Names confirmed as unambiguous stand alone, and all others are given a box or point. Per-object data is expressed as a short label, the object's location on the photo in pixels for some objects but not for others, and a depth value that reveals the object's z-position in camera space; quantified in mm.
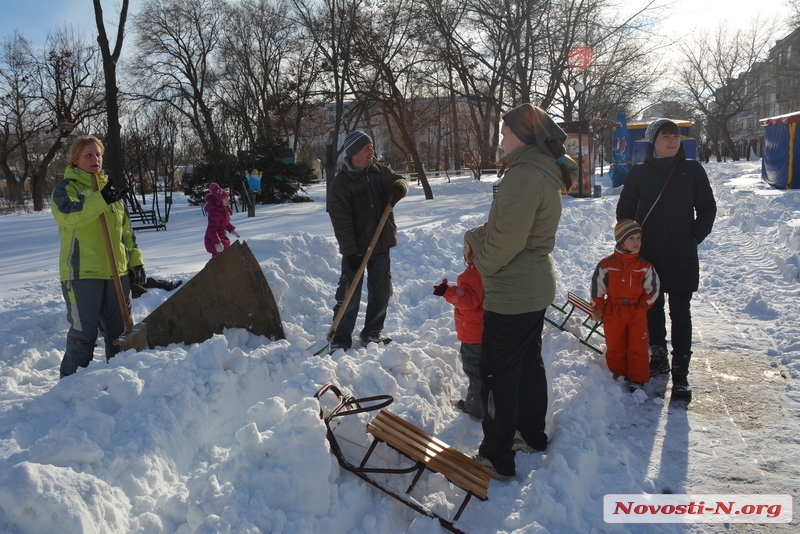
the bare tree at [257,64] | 27578
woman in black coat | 3994
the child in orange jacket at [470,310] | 3461
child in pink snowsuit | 7621
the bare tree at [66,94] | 25406
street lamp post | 17620
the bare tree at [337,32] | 17125
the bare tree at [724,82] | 45969
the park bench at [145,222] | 14428
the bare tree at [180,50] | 27625
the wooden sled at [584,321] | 4719
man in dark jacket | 4562
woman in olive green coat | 2693
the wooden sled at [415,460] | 2668
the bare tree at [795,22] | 30836
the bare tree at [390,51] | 18312
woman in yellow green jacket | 3629
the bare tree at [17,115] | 26297
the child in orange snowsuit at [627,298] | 3996
